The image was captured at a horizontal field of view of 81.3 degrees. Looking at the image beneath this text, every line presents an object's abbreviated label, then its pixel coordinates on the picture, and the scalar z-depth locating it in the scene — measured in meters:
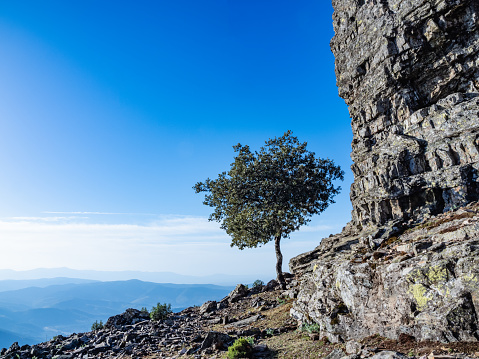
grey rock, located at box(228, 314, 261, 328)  26.09
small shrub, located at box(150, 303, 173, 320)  33.69
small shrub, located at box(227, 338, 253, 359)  16.75
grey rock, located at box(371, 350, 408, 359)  10.45
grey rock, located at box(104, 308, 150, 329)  34.52
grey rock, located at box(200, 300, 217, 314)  35.65
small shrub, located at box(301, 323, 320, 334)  18.45
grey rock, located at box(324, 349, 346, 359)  12.87
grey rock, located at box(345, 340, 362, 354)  12.73
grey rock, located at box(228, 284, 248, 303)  39.09
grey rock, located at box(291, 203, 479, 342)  11.44
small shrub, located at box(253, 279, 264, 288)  45.78
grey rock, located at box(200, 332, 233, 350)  20.28
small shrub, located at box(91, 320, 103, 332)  35.09
